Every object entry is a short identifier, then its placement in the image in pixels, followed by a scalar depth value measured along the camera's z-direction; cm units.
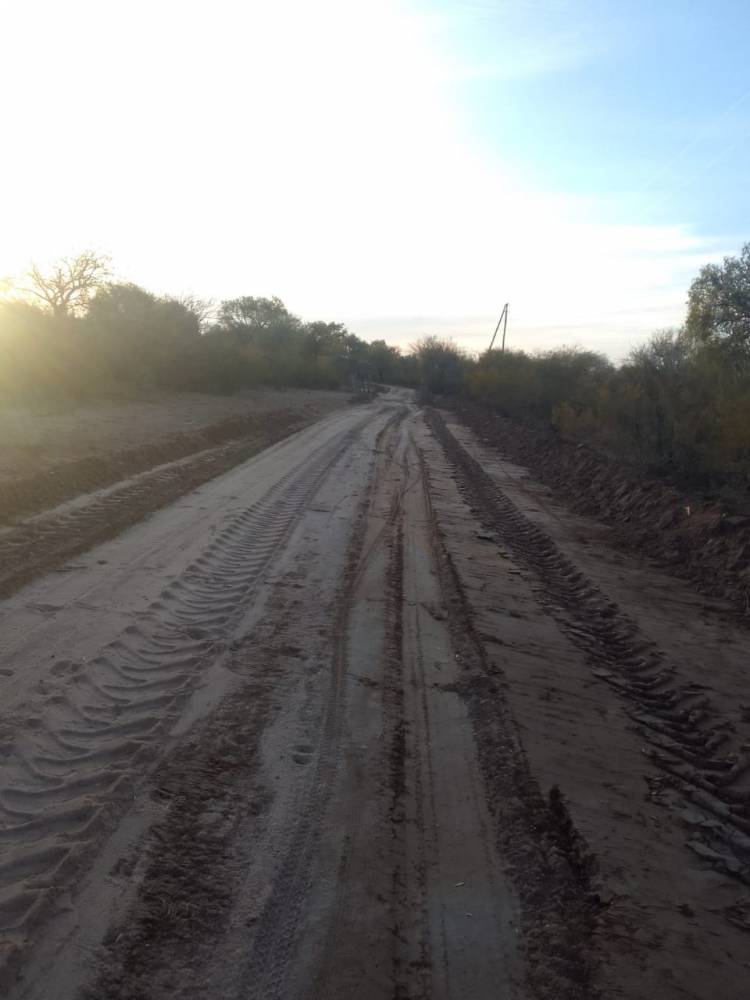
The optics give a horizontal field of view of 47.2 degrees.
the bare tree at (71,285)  3444
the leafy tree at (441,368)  7450
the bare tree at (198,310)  4528
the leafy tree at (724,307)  2305
